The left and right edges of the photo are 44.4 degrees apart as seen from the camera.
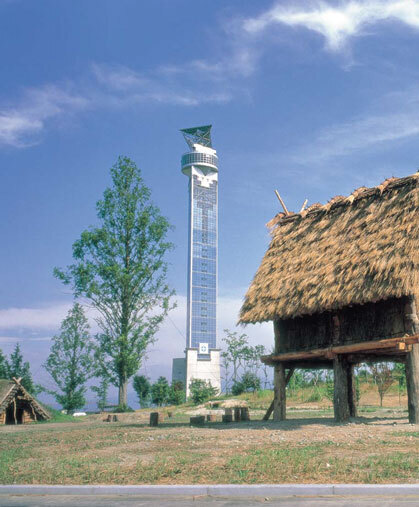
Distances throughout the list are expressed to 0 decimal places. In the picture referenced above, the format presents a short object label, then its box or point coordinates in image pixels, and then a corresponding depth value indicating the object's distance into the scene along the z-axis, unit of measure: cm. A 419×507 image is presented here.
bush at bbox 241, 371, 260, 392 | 4044
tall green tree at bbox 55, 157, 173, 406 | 2789
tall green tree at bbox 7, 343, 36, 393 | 3762
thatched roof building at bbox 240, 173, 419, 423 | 1266
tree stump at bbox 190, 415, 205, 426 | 1580
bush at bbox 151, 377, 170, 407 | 4200
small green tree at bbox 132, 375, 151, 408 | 4620
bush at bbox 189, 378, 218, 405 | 3459
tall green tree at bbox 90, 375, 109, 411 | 2904
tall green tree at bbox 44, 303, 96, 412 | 3584
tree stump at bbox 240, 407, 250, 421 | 1711
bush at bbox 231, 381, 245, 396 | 4041
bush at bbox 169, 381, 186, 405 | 4016
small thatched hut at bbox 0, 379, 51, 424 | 2589
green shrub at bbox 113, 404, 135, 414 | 2691
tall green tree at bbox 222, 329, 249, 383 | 4831
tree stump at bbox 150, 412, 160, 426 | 1670
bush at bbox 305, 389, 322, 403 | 3181
